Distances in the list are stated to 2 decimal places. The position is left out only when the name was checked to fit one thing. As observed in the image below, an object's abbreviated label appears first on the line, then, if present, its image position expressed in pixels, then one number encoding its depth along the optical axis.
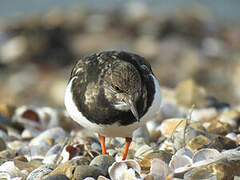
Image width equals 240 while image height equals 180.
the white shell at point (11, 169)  6.44
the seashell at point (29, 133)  9.50
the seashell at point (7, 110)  10.34
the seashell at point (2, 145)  8.15
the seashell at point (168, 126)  8.52
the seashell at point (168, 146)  7.45
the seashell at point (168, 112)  10.15
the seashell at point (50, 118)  10.20
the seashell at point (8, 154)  7.57
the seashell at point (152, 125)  9.58
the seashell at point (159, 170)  5.81
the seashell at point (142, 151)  7.06
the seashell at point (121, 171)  5.86
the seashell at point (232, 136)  7.73
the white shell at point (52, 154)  7.40
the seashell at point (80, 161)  6.34
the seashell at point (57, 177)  5.66
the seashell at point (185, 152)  6.40
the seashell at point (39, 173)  6.07
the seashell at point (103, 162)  6.20
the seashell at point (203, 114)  10.16
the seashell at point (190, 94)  11.04
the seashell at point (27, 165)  6.80
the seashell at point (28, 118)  9.85
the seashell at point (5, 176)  6.23
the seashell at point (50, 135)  8.57
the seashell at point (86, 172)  5.85
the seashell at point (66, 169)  5.96
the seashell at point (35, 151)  7.99
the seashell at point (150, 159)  6.20
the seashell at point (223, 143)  6.99
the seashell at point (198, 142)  6.97
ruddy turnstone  6.32
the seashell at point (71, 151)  7.24
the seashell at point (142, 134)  8.22
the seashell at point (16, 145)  8.43
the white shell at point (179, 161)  6.03
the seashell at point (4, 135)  9.13
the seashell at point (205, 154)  6.07
